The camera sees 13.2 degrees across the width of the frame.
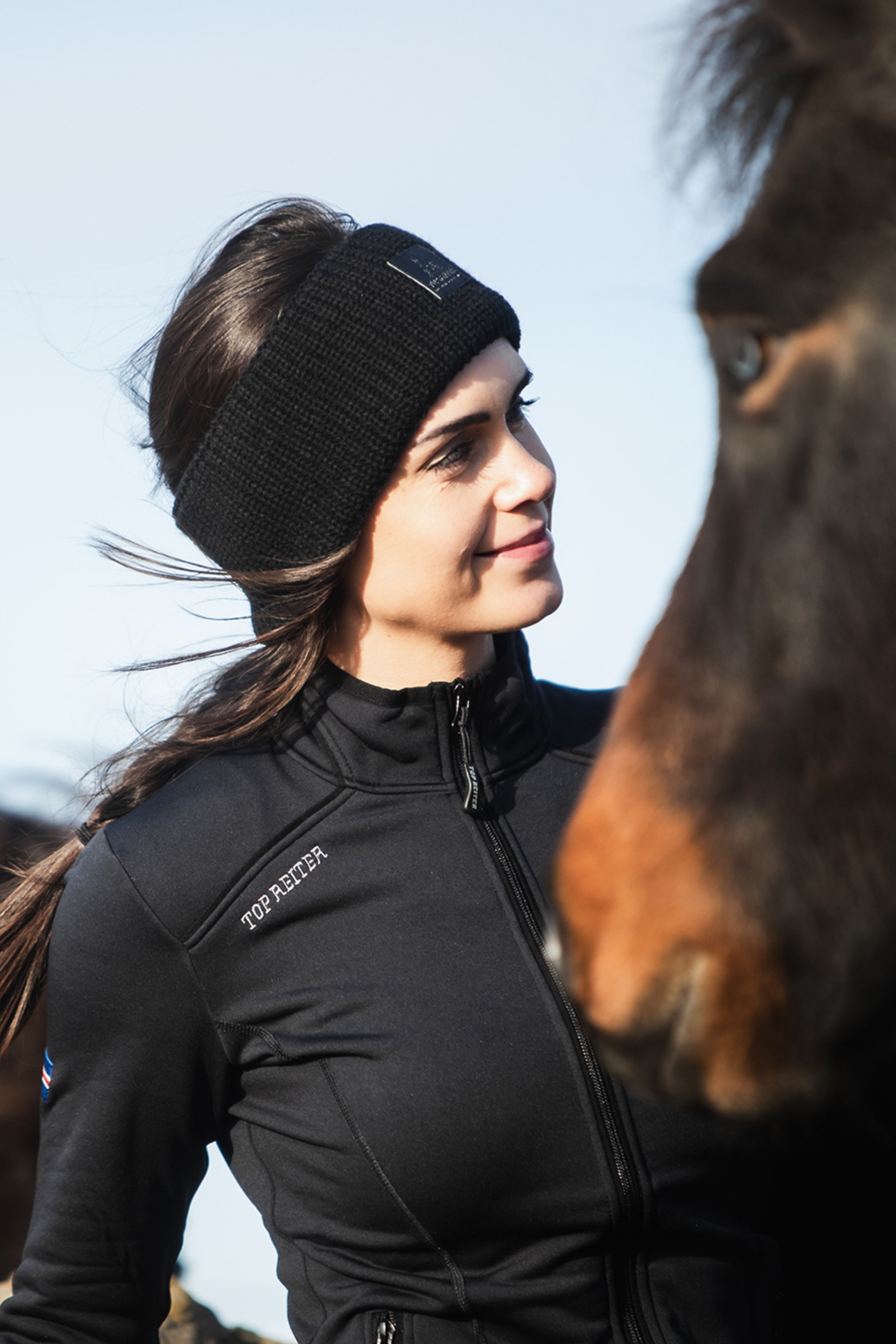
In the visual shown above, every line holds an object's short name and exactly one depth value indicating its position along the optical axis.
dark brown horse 1.83
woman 2.04
